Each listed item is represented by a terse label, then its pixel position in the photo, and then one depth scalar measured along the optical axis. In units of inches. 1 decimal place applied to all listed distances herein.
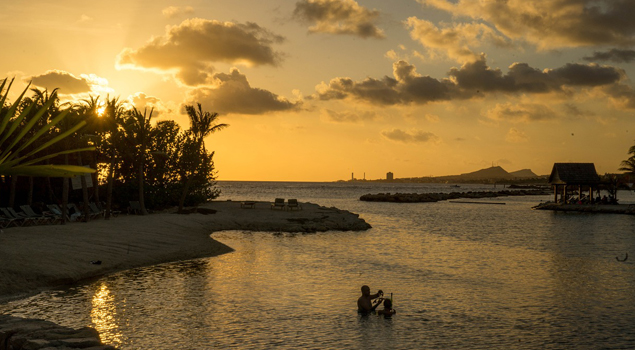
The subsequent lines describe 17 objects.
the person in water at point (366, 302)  610.2
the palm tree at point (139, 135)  1493.6
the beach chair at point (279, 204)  2048.5
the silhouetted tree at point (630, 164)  3218.5
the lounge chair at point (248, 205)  2044.4
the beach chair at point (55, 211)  1264.8
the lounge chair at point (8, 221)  1108.8
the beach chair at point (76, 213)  1289.0
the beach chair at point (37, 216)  1190.5
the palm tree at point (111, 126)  1359.5
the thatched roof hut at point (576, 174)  2955.2
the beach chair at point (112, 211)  1467.8
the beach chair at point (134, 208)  1581.0
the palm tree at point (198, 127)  1680.2
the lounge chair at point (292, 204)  2023.5
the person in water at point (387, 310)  598.2
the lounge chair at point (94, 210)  1381.6
